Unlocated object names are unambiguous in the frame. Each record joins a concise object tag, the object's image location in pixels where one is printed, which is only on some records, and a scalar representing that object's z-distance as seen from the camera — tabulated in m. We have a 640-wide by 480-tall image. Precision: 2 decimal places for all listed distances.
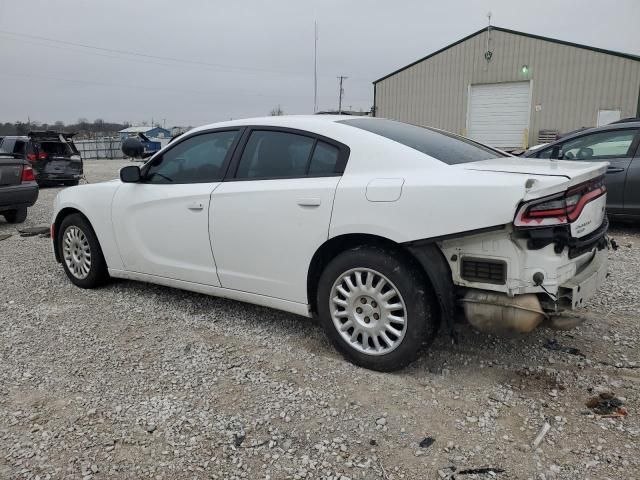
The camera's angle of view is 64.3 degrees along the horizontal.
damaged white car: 2.62
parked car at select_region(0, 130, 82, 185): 14.84
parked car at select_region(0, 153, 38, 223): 8.45
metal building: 18.89
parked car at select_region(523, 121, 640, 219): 6.41
